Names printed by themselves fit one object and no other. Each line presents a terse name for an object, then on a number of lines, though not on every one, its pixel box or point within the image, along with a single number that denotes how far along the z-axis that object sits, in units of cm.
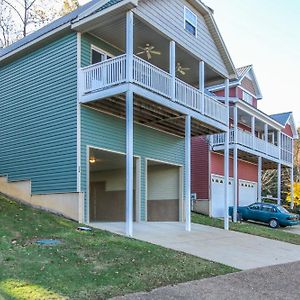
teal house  1102
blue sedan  1740
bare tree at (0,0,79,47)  2394
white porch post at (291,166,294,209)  2541
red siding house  1974
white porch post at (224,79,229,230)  1447
